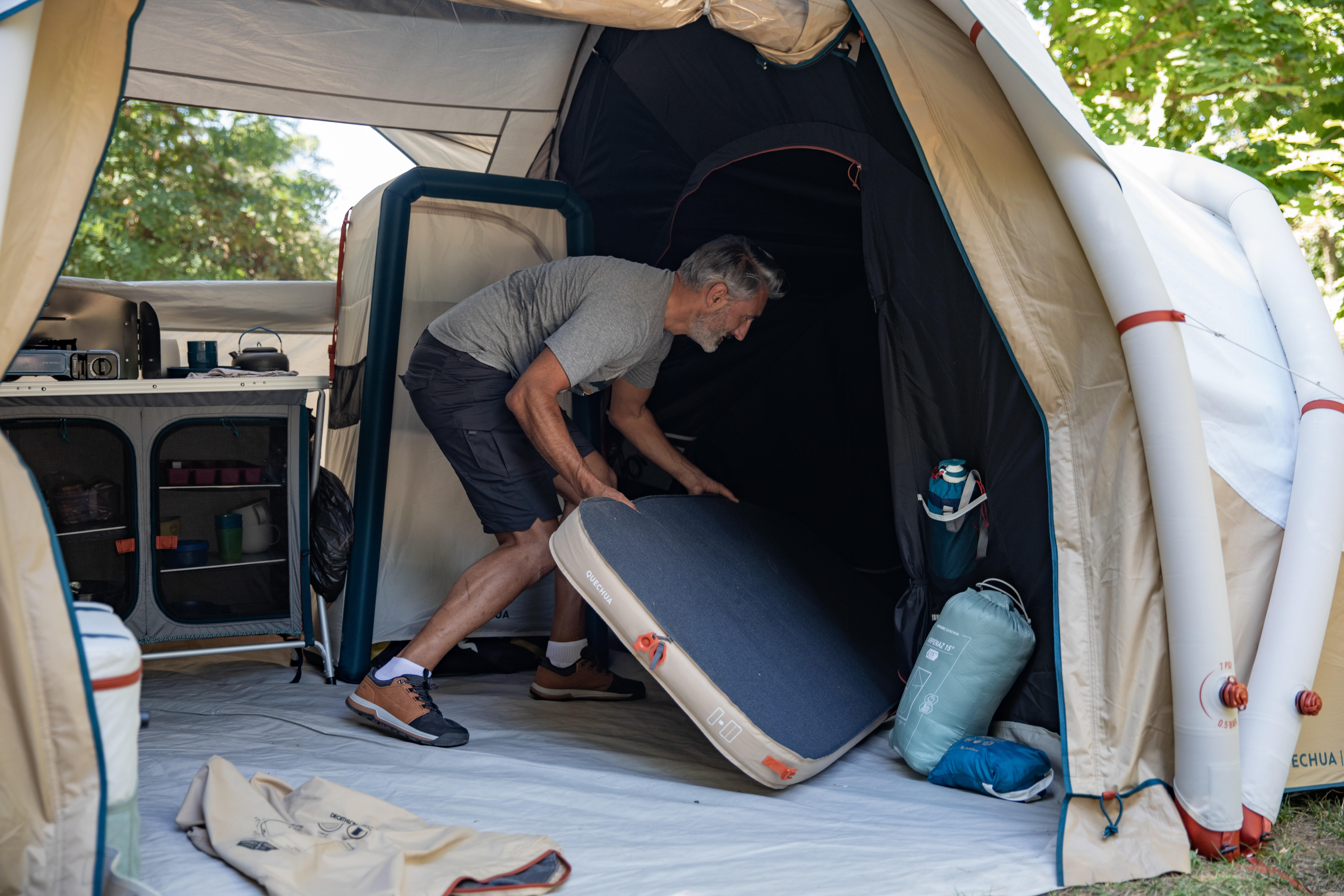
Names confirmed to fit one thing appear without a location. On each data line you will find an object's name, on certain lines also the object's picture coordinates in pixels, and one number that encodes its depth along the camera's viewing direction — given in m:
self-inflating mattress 2.05
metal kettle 3.46
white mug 3.26
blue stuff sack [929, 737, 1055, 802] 2.03
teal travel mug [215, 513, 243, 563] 3.20
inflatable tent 1.77
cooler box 1.37
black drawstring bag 3.15
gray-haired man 2.58
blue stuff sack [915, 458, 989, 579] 2.35
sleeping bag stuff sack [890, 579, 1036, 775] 2.16
